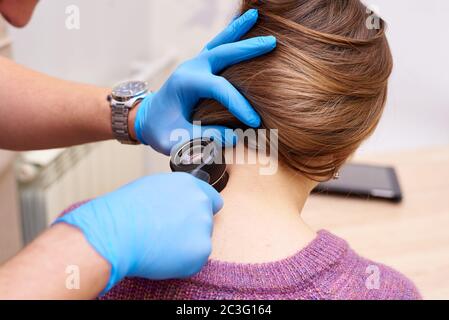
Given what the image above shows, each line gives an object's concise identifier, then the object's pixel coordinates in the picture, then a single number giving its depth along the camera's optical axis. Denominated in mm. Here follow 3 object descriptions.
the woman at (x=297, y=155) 742
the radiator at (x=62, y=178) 1714
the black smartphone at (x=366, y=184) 1535
